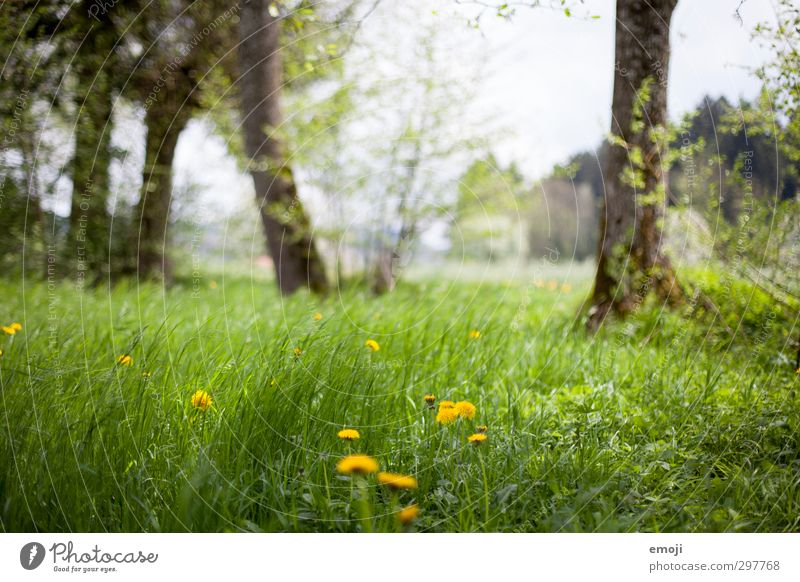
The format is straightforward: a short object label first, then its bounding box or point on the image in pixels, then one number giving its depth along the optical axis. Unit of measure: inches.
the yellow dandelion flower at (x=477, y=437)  81.5
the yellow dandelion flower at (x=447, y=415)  88.2
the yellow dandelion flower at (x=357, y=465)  59.5
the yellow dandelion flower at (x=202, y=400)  91.6
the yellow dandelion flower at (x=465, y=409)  87.1
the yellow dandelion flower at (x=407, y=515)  58.5
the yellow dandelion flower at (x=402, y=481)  61.4
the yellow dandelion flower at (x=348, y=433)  77.5
